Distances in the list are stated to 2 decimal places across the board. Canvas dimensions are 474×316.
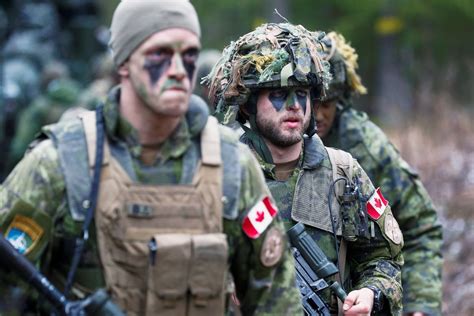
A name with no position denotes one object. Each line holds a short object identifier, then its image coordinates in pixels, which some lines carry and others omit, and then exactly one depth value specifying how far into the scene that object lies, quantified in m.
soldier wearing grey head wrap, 10.34
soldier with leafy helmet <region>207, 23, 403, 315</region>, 13.67
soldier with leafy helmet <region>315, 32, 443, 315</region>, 18.17
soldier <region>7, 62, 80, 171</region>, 30.98
